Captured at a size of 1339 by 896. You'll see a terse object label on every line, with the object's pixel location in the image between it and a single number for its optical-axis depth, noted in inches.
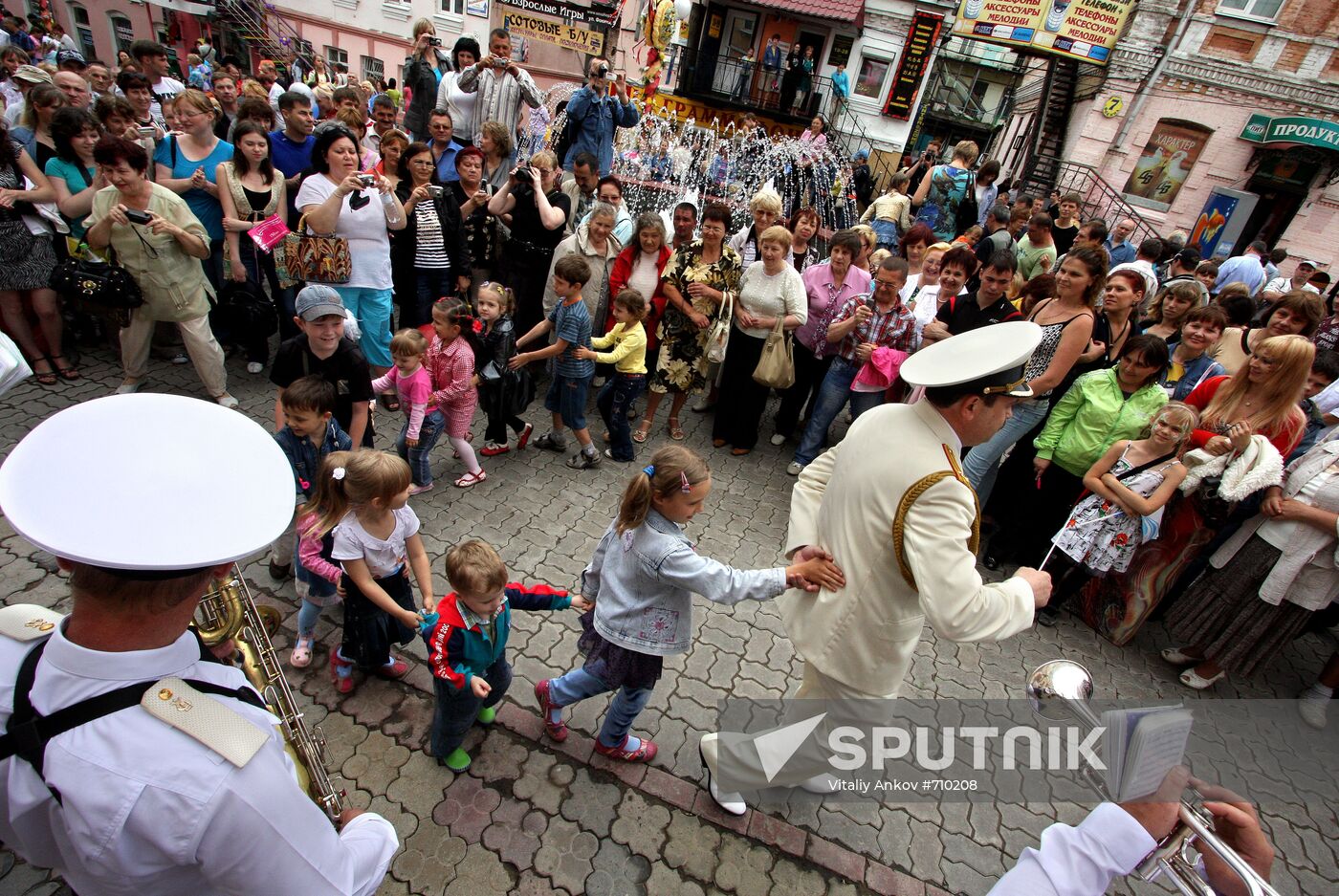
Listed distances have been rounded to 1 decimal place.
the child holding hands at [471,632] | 95.3
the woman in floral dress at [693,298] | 216.1
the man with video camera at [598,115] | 295.3
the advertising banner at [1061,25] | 628.1
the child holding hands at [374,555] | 105.8
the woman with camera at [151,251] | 167.2
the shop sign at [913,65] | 771.4
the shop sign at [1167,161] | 658.8
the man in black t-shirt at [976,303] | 189.9
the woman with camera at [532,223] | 226.7
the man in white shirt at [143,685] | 41.8
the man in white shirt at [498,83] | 291.7
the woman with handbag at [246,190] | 195.6
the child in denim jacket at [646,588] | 92.7
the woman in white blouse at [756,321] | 211.9
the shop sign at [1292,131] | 563.8
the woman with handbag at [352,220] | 179.5
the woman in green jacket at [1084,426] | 167.9
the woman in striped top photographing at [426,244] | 209.2
